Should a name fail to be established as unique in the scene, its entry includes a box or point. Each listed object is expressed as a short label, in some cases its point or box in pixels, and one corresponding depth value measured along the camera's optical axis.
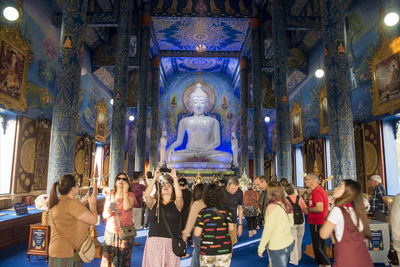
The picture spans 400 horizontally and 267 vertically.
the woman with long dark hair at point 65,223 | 2.48
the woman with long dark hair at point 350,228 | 2.31
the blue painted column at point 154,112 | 14.66
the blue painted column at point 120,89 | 9.15
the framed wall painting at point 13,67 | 7.21
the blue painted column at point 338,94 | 5.34
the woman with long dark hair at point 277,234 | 3.00
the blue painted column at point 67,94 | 5.29
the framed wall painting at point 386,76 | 7.39
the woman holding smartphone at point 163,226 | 2.89
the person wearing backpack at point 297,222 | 4.55
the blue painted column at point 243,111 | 15.54
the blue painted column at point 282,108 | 9.38
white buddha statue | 17.69
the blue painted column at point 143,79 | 12.87
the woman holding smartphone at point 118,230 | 3.28
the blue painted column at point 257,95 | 13.04
